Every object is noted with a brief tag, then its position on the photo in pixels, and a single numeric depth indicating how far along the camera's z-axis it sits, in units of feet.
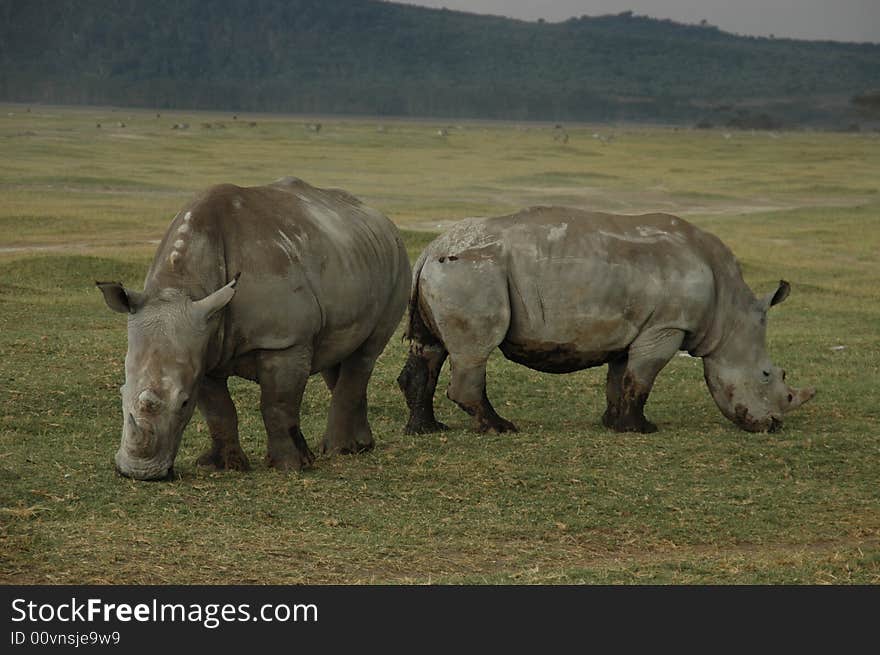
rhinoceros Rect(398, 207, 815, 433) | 72.04
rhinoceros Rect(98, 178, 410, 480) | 56.91
